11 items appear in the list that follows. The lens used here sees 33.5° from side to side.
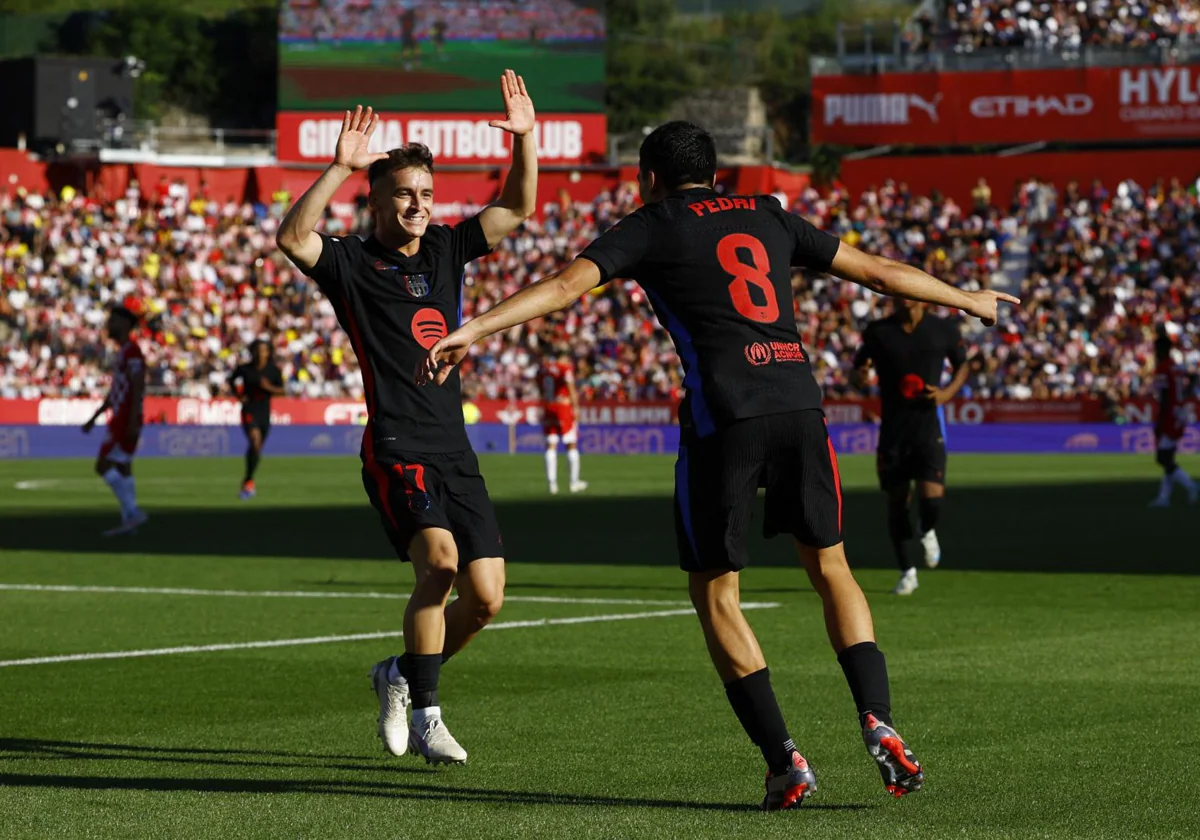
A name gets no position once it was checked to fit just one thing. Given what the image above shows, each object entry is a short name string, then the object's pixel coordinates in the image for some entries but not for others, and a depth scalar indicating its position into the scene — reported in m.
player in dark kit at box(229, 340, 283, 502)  28.17
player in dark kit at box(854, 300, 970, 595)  15.12
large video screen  60.53
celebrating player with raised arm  7.72
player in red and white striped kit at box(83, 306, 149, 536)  19.83
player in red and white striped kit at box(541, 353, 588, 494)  30.28
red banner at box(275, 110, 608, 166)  59.94
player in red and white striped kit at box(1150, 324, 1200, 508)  26.58
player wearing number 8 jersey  6.64
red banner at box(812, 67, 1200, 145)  54.38
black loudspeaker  58.53
